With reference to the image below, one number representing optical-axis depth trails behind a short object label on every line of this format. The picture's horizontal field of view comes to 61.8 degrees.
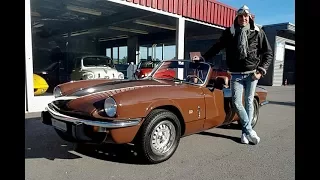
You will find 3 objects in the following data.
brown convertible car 2.70
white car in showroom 9.37
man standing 3.67
